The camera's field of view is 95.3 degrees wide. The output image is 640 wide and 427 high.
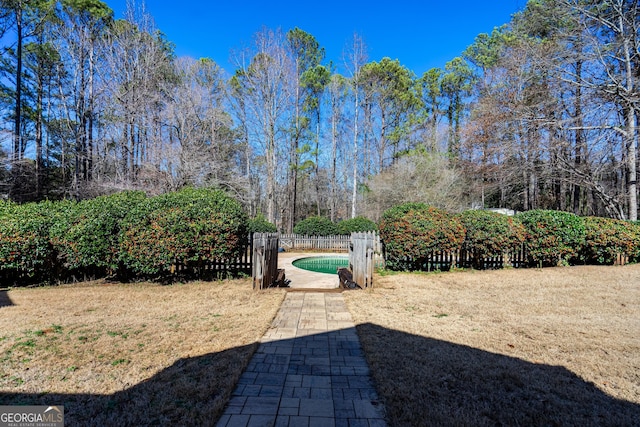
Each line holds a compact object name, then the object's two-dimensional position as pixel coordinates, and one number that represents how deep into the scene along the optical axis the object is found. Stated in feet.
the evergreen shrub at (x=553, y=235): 27.55
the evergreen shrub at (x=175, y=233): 20.52
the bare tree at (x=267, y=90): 64.18
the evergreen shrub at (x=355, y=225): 56.49
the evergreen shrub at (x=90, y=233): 20.35
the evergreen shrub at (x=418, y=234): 26.35
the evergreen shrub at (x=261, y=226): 53.78
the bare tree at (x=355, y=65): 67.72
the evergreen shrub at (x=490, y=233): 26.96
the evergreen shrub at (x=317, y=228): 60.03
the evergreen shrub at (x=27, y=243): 19.79
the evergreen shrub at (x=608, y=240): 27.89
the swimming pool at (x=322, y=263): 39.64
